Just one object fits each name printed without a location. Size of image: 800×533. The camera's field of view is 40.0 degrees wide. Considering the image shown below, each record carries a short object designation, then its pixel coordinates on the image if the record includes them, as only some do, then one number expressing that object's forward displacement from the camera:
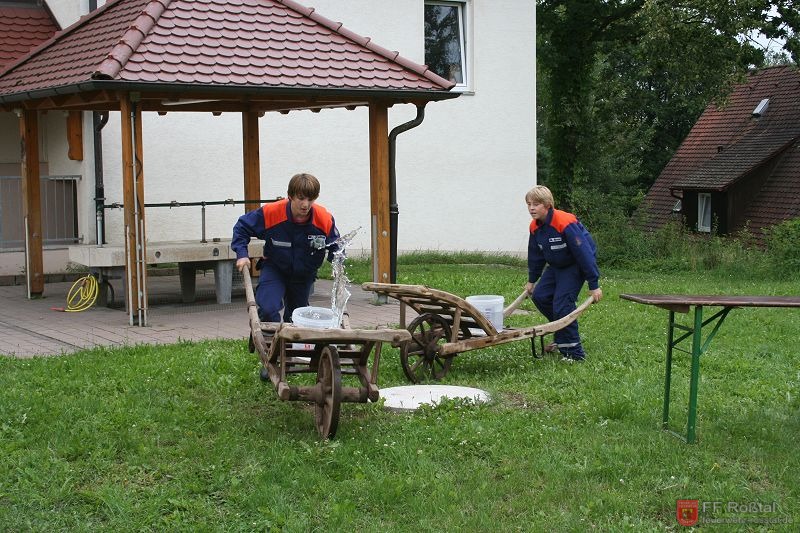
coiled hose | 13.21
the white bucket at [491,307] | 9.52
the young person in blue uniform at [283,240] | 8.06
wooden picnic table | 6.26
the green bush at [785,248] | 18.89
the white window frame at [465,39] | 20.78
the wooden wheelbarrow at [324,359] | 6.72
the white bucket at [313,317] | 7.19
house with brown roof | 34.34
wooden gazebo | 11.64
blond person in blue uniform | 9.56
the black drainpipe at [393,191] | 13.41
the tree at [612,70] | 21.56
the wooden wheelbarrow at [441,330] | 8.79
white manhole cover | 7.87
